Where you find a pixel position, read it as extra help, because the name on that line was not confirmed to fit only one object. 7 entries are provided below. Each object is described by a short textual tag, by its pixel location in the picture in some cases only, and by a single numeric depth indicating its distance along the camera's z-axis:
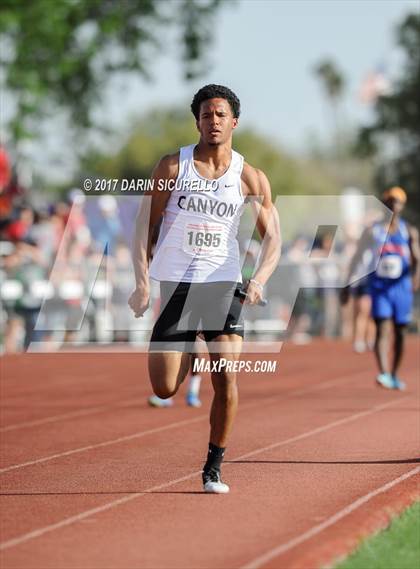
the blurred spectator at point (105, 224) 21.83
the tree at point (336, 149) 134.25
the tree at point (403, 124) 48.31
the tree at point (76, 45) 34.66
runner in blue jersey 15.88
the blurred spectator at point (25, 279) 21.33
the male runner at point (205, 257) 8.35
